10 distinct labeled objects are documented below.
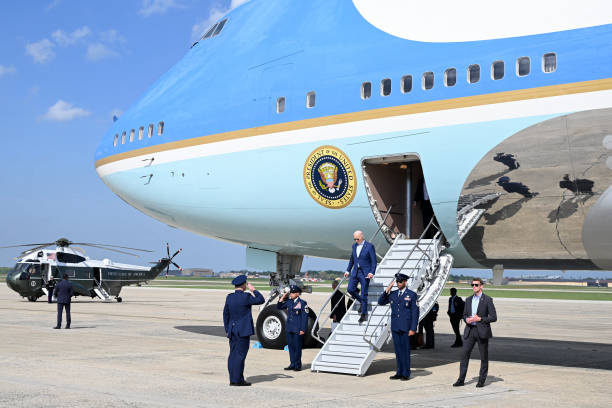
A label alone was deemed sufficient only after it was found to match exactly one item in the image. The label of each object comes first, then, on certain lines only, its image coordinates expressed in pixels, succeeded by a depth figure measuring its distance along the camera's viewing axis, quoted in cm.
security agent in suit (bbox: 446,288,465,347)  1705
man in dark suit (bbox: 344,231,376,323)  1165
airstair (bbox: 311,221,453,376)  1118
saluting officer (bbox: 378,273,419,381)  1080
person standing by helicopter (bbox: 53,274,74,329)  1995
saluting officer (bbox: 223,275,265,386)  1014
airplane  982
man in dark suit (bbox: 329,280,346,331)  1525
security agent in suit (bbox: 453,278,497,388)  1012
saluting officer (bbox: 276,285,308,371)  1189
